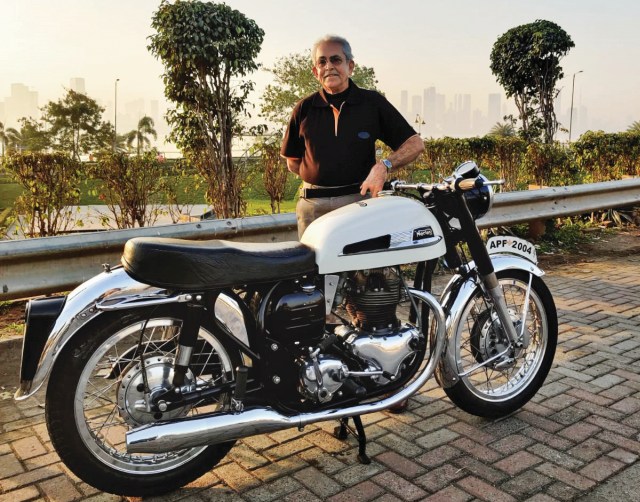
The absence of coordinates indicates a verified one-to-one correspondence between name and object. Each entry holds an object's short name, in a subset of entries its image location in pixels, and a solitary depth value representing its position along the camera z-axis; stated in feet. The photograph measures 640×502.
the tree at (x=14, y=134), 293.51
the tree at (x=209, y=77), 27.76
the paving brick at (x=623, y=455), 11.26
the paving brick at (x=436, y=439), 11.90
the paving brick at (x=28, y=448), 11.62
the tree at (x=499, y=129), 270.16
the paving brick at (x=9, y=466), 11.00
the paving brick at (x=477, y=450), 11.44
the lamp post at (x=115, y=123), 207.96
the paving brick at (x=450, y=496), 10.11
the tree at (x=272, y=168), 28.32
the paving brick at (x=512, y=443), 11.71
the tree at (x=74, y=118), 220.84
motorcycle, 9.49
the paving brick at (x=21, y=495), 10.21
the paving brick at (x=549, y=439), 11.84
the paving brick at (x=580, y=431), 12.13
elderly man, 13.30
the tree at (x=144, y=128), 336.29
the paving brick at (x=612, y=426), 12.31
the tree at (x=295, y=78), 164.69
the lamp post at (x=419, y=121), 31.79
